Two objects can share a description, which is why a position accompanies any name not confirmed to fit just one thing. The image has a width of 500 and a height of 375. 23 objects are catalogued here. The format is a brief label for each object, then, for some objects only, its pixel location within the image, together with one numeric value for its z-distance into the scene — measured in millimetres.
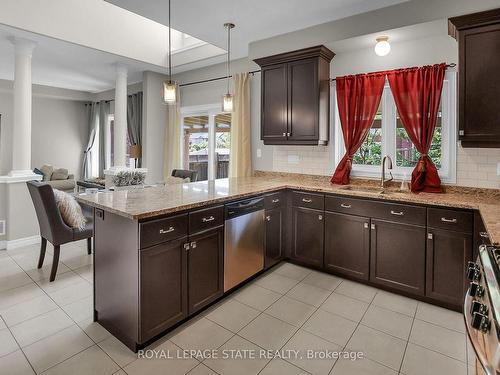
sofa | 7805
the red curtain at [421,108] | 3080
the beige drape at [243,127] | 4625
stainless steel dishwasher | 2744
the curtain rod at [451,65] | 3018
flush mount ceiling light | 3150
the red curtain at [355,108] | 3465
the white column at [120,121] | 5668
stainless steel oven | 978
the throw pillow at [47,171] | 7875
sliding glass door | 5527
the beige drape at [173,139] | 5926
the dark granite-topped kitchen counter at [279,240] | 2076
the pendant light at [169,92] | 2889
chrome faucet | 3284
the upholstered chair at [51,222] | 3086
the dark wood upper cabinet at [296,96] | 3578
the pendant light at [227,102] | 3281
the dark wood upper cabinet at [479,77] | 2510
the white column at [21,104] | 4309
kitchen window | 3135
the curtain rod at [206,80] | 4611
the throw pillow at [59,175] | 7988
